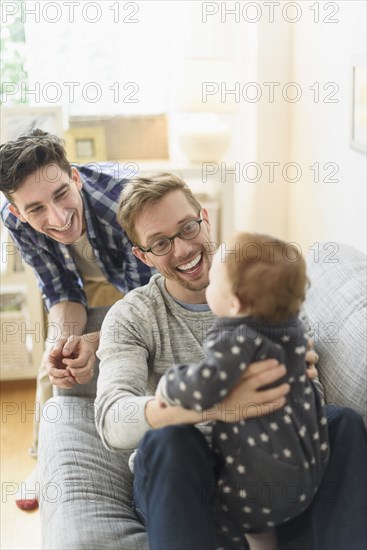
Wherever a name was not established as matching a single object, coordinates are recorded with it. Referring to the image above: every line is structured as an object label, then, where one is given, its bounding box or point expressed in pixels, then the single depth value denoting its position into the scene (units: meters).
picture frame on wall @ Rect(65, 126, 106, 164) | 4.01
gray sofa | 1.56
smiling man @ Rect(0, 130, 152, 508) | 2.10
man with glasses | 1.39
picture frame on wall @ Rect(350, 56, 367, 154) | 2.57
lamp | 3.52
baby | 1.35
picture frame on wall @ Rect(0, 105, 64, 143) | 3.36
